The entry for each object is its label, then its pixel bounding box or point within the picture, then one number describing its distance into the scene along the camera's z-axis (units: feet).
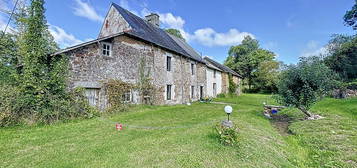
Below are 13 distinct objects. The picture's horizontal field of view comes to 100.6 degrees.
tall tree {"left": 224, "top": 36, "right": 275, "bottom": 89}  110.93
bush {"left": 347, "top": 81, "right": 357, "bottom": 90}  48.41
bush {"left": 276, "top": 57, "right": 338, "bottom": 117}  22.44
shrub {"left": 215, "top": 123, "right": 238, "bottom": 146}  12.10
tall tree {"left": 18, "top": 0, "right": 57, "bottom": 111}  19.16
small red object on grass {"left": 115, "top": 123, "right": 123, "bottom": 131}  17.52
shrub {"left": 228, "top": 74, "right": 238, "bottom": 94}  70.29
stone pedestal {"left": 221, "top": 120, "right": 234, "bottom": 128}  12.77
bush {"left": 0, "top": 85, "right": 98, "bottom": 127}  17.60
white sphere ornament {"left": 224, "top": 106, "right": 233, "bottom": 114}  13.23
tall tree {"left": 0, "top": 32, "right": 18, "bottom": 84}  41.06
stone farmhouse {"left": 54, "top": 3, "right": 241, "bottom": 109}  24.89
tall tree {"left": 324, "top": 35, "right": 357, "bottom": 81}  66.28
